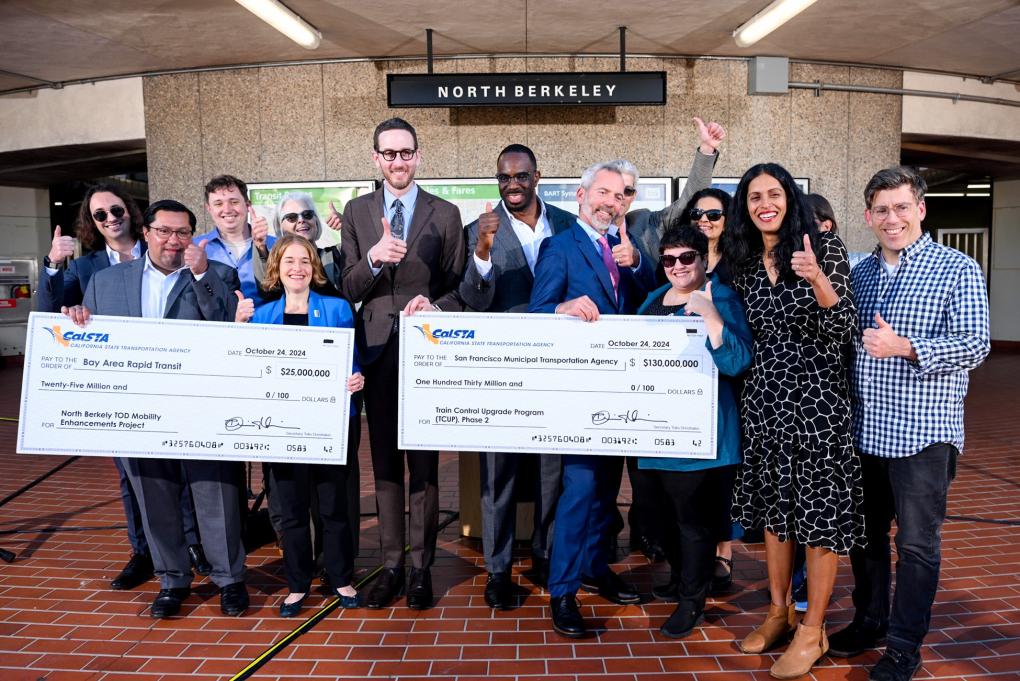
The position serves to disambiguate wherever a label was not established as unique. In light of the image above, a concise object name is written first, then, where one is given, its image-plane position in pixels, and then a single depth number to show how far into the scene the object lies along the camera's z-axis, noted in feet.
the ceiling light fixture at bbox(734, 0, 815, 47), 21.98
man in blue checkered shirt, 8.54
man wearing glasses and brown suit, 11.51
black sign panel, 25.26
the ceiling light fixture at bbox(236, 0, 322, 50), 21.31
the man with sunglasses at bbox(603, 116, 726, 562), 11.09
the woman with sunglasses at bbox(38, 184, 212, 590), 12.68
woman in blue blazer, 11.28
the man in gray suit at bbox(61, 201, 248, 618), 11.64
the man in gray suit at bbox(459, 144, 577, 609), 11.46
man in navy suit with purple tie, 10.91
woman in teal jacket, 9.77
